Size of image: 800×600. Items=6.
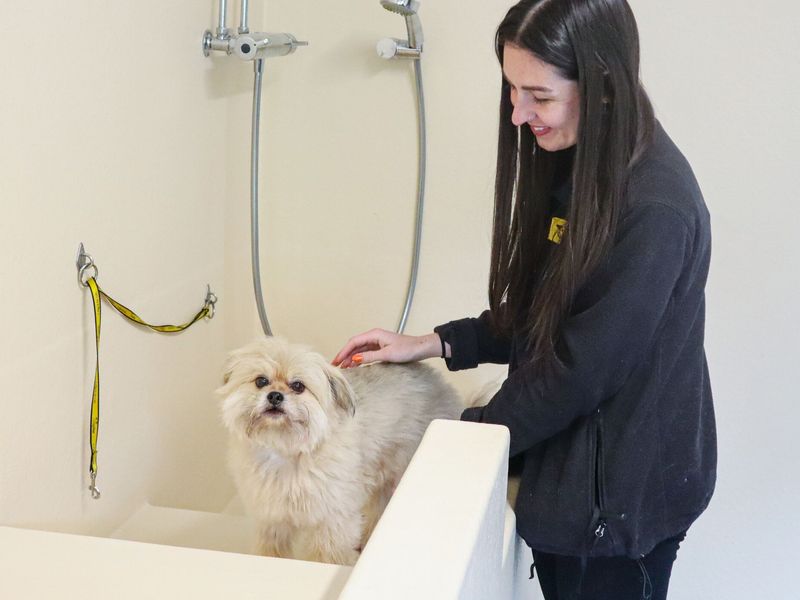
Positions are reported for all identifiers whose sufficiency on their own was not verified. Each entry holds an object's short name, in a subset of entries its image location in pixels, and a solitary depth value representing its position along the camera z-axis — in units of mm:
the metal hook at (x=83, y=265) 1617
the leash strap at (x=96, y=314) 1629
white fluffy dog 1688
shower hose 2234
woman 1220
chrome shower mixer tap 2018
